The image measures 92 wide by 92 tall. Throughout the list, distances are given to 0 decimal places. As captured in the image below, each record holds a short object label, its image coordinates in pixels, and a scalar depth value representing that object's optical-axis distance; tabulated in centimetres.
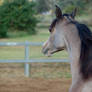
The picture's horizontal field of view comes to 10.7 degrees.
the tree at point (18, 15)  5303
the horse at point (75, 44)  534
